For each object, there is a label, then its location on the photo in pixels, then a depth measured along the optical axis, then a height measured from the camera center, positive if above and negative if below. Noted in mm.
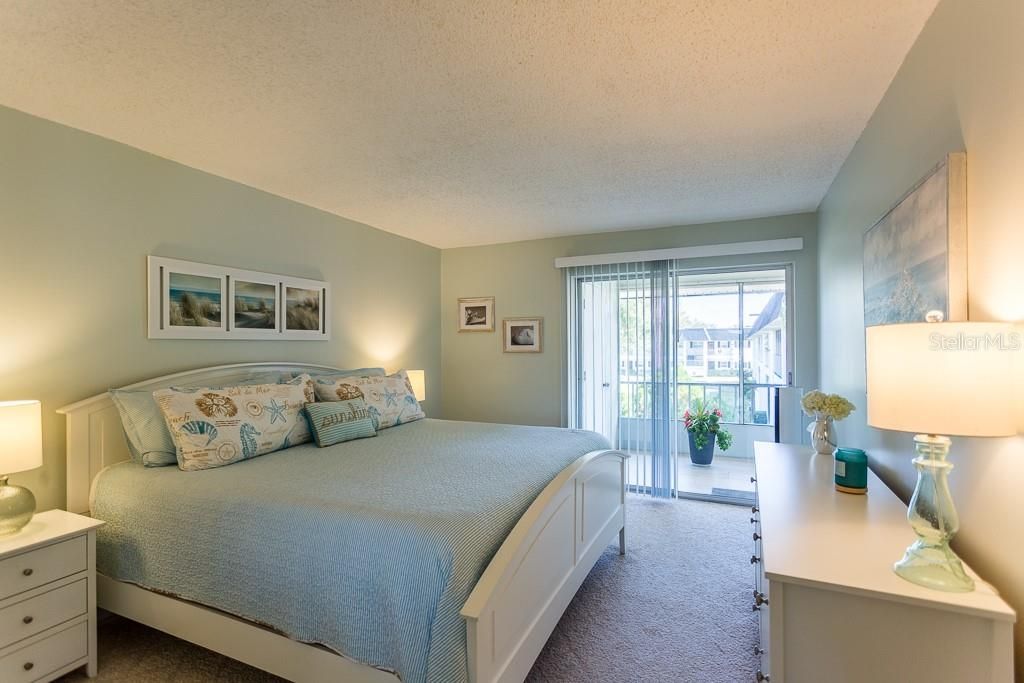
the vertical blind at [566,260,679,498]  4117 -156
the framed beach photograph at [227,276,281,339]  2967 +253
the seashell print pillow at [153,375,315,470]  2184 -382
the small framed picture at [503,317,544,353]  4605 +100
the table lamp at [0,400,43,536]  1766 -407
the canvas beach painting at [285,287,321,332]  3312 +271
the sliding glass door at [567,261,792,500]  4109 -201
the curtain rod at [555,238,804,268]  3693 +777
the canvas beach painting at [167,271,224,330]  2643 +272
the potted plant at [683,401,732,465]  5156 -1007
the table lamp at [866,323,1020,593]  990 -126
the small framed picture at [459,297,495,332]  4797 +320
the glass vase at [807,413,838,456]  2348 -462
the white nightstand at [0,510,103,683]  1693 -967
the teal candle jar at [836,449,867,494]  1717 -476
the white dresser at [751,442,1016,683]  1004 -630
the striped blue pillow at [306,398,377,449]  2684 -452
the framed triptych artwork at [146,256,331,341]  2598 +272
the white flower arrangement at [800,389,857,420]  2133 -291
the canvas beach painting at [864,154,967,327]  1282 +291
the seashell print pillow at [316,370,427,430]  3014 -331
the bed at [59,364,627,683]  1428 -732
